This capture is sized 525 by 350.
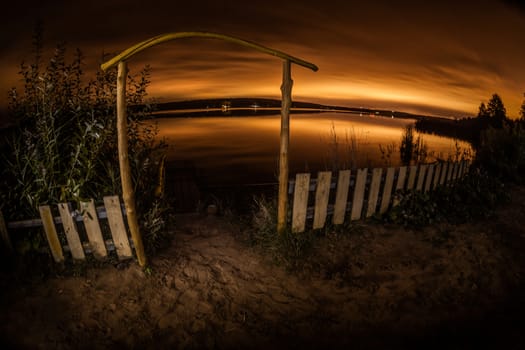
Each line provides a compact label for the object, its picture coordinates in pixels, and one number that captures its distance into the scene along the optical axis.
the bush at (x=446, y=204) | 5.64
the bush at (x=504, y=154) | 8.28
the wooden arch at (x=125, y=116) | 3.42
